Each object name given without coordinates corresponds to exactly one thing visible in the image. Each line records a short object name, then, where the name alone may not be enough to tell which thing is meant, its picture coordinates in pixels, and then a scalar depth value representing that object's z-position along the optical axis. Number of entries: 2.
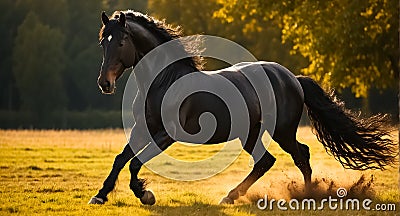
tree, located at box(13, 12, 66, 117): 110.69
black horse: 17.95
